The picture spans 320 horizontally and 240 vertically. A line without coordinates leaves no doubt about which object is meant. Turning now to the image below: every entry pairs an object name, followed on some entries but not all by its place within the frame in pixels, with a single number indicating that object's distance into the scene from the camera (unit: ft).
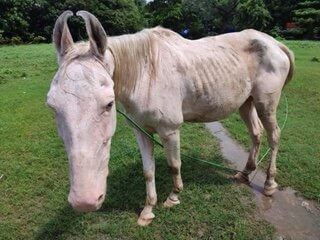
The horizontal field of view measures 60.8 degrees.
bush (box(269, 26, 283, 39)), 86.24
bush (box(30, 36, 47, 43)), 74.85
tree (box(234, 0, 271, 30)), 88.17
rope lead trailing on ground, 8.08
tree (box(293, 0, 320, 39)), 80.77
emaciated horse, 5.05
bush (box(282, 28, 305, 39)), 83.91
